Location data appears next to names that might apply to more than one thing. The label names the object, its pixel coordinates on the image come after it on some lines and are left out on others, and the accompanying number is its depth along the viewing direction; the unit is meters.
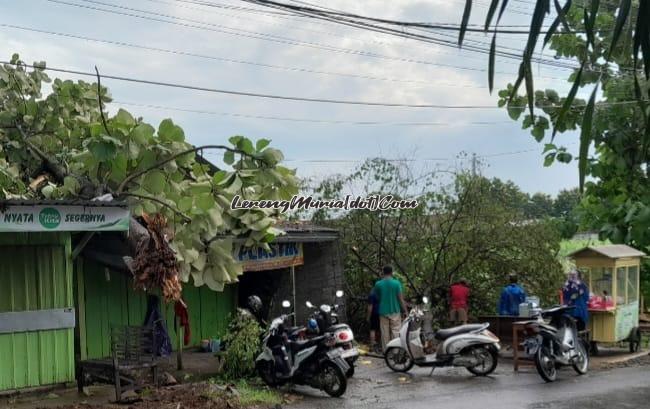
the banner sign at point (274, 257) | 14.20
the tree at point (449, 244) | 16.97
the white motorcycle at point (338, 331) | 11.29
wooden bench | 9.84
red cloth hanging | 11.77
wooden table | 12.95
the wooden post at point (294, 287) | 15.39
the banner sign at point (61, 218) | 8.85
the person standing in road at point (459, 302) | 15.62
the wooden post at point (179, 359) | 12.48
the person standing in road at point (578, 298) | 14.20
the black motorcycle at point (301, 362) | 10.81
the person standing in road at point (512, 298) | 14.85
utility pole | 17.52
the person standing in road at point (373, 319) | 14.95
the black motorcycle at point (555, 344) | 11.91
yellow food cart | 14.77
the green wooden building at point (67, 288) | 9.40
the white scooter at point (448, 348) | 12.27
